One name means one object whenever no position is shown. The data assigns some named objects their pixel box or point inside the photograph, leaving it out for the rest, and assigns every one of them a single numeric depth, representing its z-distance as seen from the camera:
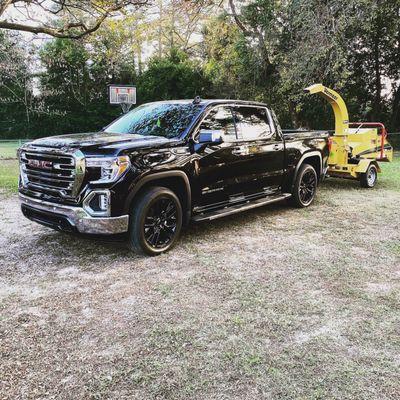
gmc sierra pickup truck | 4.28
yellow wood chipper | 8.80
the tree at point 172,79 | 24.20
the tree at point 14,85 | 14.08
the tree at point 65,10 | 10.08
